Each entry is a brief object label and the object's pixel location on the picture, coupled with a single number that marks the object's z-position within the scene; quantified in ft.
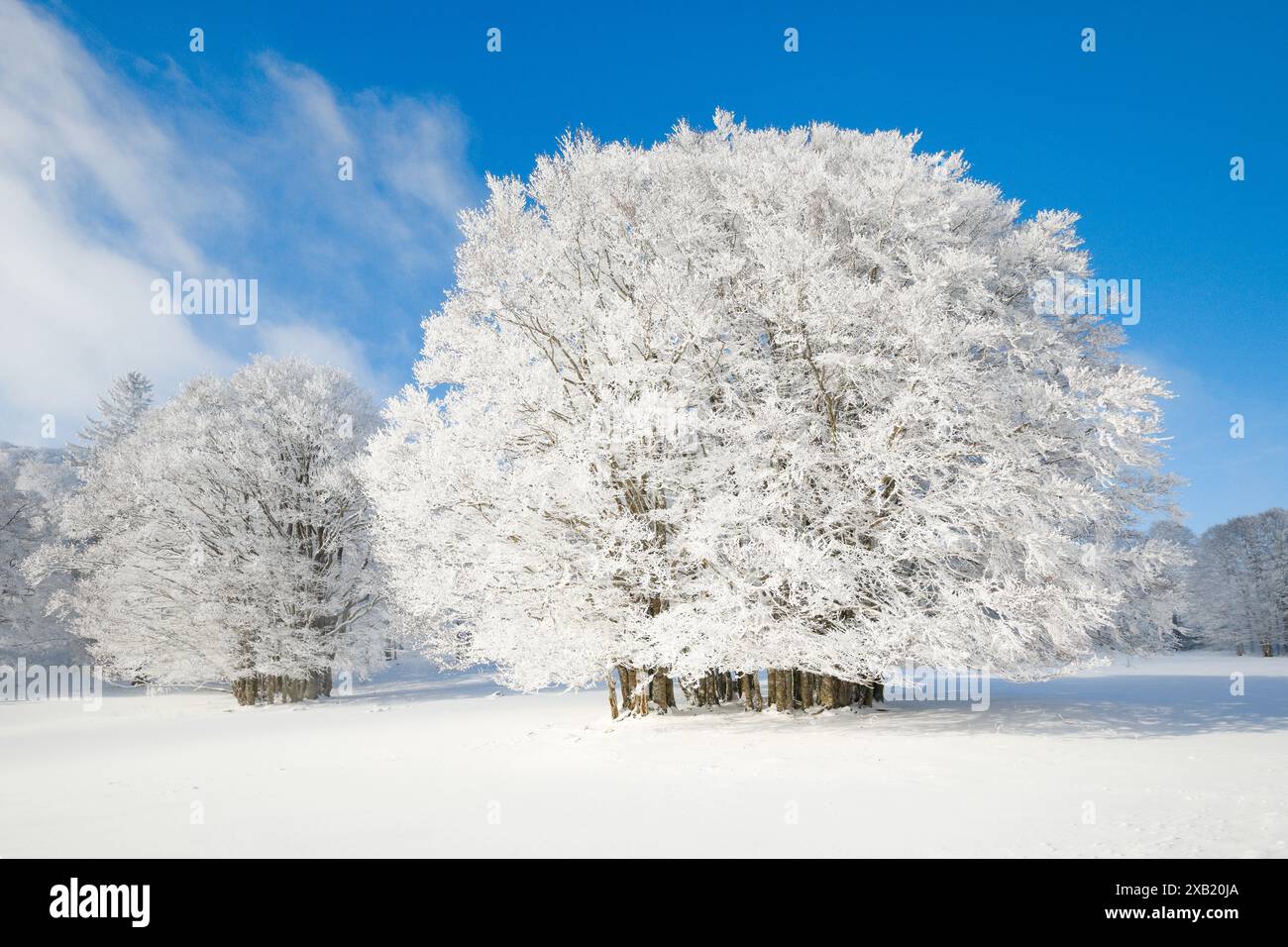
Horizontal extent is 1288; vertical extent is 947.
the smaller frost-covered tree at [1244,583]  169.27
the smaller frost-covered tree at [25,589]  116.57
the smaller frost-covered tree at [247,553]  82.43
